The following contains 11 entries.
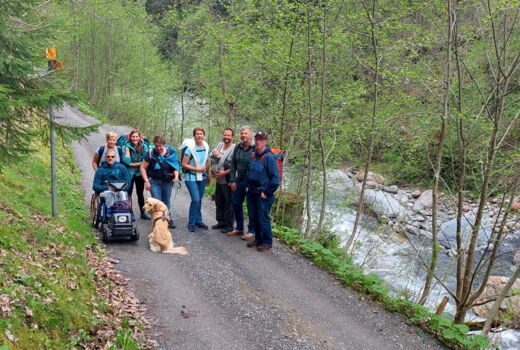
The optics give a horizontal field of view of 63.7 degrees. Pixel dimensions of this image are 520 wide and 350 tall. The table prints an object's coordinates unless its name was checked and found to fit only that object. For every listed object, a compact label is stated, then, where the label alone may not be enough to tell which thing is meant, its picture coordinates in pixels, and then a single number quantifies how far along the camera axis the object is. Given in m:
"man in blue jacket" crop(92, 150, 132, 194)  7.89
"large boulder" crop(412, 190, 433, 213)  19.52
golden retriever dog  7.41
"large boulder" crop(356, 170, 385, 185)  21.73
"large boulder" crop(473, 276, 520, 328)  9.55
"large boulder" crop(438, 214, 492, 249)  15.48
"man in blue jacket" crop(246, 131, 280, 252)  7.53
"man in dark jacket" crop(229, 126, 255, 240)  8.08
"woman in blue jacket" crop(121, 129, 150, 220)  8.74
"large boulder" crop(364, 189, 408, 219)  18.39
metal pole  7.09
